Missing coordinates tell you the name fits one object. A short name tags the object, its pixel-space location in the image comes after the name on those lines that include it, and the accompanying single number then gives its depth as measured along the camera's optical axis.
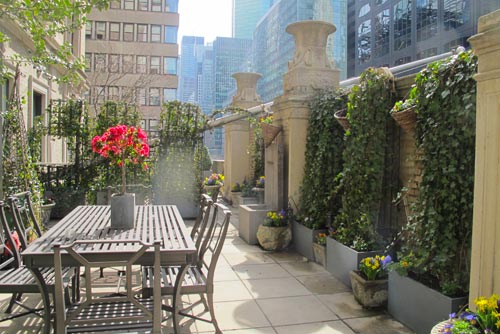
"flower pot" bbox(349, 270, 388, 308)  3.69
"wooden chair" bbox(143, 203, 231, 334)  2.89
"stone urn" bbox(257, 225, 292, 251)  5.87
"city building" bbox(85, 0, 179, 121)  35.38
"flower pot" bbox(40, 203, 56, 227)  6.99
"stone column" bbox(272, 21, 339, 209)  5.96
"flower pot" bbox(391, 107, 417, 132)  3.56
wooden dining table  2.56
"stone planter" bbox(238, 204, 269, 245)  6.43
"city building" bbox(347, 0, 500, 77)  28.12
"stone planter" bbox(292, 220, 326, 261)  5.44
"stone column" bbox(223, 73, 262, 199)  10.70
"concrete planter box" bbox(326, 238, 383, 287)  4.18
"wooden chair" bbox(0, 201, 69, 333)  2.78
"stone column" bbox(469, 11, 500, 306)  2.32
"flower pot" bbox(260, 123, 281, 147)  6.40
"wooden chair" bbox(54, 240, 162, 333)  2.41
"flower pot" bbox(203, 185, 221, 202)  9.28
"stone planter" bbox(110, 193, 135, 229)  3.53
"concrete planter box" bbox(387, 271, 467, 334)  2.88
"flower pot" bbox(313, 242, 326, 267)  5.07
